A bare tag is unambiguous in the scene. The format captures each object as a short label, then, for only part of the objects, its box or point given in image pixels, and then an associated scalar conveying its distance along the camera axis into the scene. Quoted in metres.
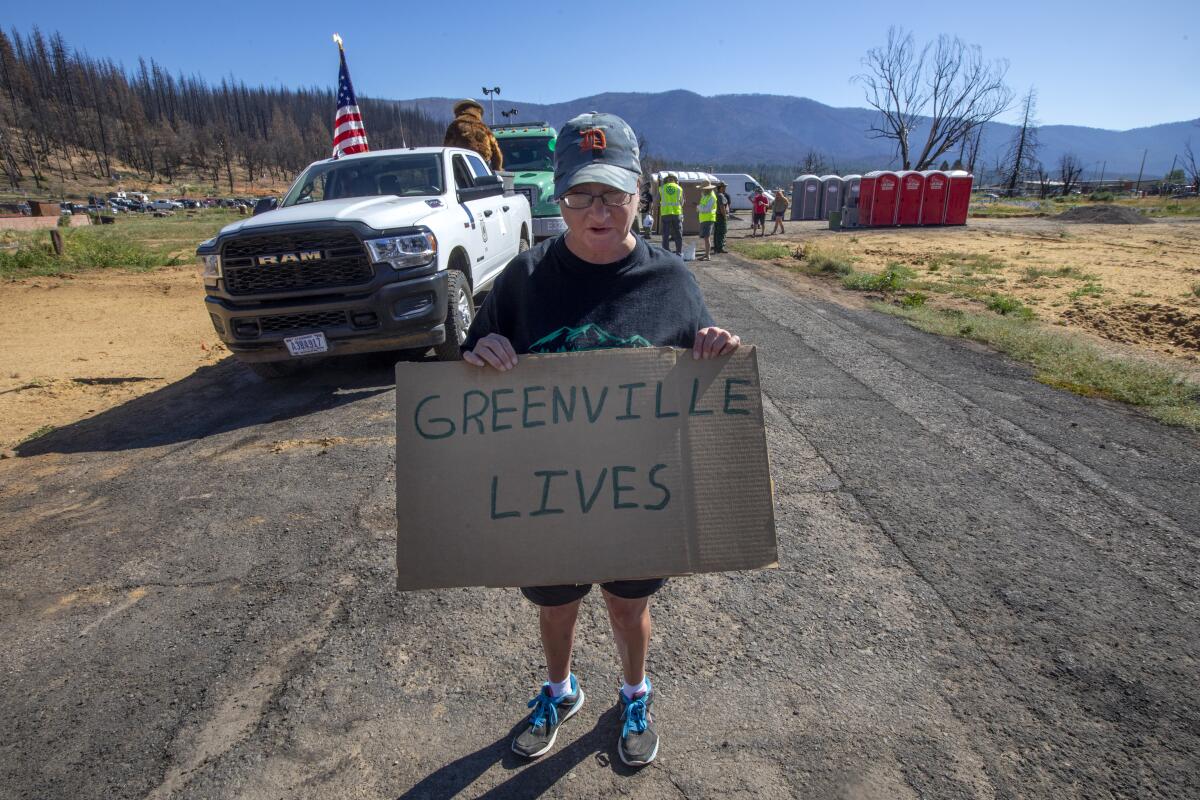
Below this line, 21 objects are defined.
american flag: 10.41
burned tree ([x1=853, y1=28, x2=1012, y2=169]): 47.25
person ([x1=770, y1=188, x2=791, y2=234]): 23.59
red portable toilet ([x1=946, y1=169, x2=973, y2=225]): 27.00
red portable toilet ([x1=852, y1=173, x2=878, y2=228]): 27.42
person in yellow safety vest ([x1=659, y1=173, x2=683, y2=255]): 13.48
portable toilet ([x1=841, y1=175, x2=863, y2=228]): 27.97
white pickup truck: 5.05
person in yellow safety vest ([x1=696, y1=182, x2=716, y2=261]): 14.98
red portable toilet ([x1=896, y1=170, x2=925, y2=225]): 27.33
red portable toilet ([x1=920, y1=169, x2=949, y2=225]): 27.16
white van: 42.41
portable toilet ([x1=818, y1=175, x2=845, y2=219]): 32.03
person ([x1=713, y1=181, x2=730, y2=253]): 16.75
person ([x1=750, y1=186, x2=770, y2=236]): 22.64
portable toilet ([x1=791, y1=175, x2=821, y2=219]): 33.03
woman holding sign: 1.69
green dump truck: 11.86
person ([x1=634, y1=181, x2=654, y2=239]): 18.61
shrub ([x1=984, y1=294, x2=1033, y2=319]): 8.94
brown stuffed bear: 10.54
